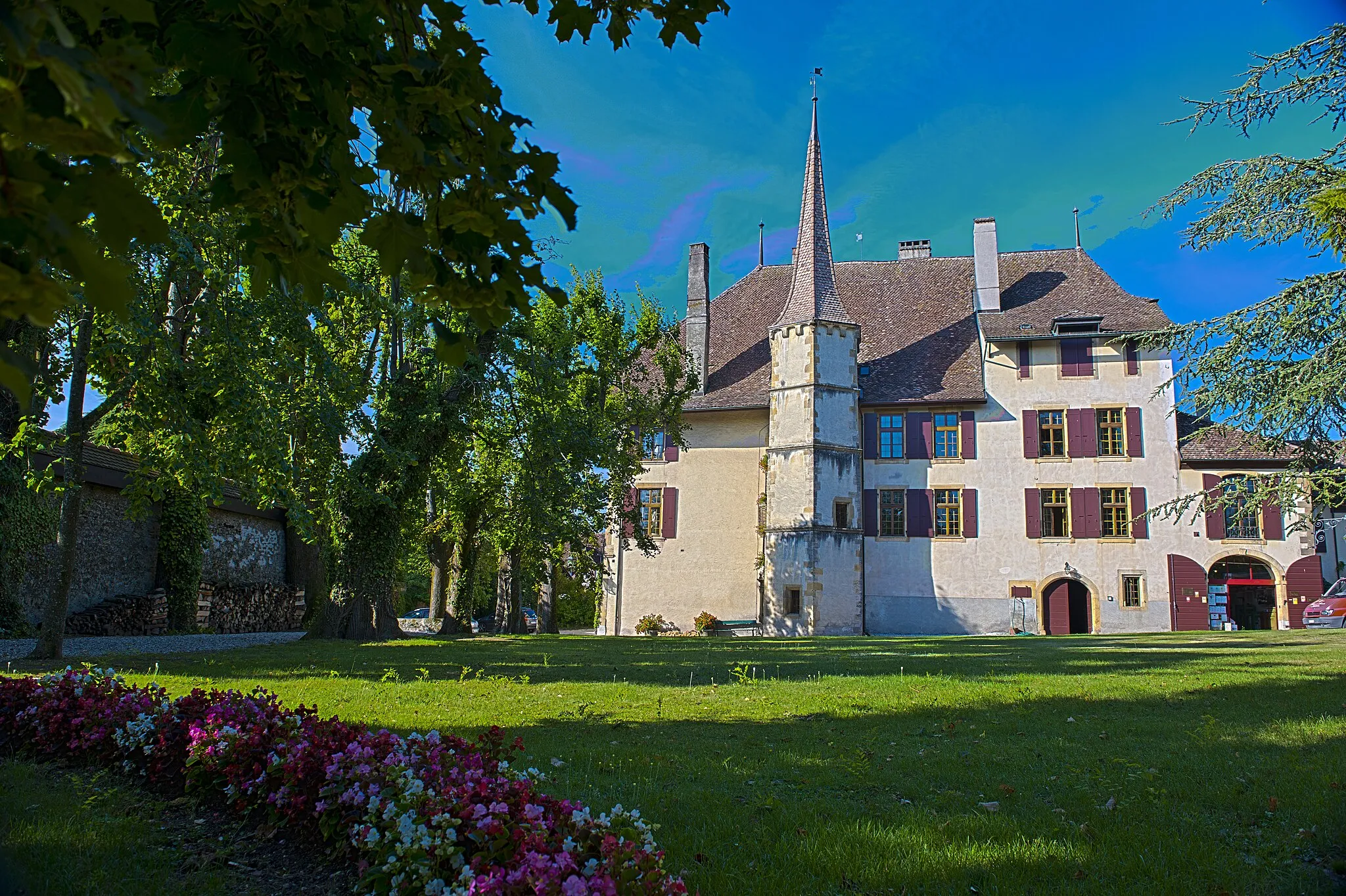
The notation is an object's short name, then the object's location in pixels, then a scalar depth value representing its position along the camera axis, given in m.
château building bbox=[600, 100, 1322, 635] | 30.39
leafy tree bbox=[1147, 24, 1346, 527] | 11.49
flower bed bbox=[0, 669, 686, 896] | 2.77
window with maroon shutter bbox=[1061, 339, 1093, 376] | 31.98
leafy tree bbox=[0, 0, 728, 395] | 1.60
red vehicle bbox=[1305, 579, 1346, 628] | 26.95
